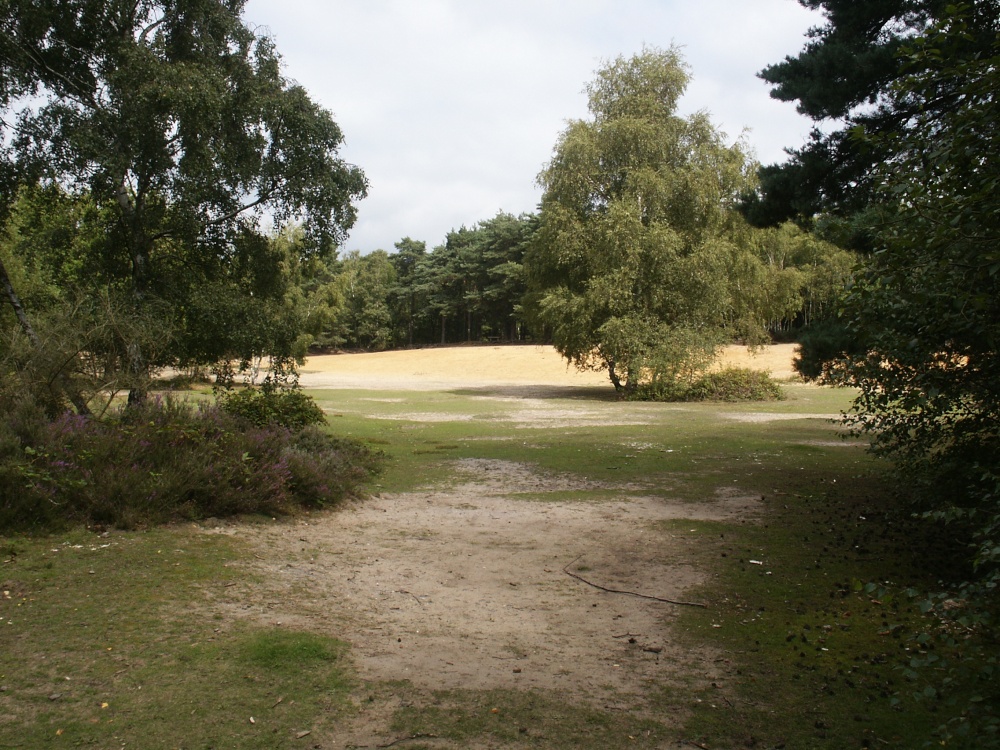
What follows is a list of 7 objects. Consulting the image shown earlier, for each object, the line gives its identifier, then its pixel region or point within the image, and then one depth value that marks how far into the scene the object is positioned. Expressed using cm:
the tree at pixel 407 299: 9138
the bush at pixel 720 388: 2856
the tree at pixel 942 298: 328
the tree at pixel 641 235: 2825
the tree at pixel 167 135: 1037
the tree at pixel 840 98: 897
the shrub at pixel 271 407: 1052
